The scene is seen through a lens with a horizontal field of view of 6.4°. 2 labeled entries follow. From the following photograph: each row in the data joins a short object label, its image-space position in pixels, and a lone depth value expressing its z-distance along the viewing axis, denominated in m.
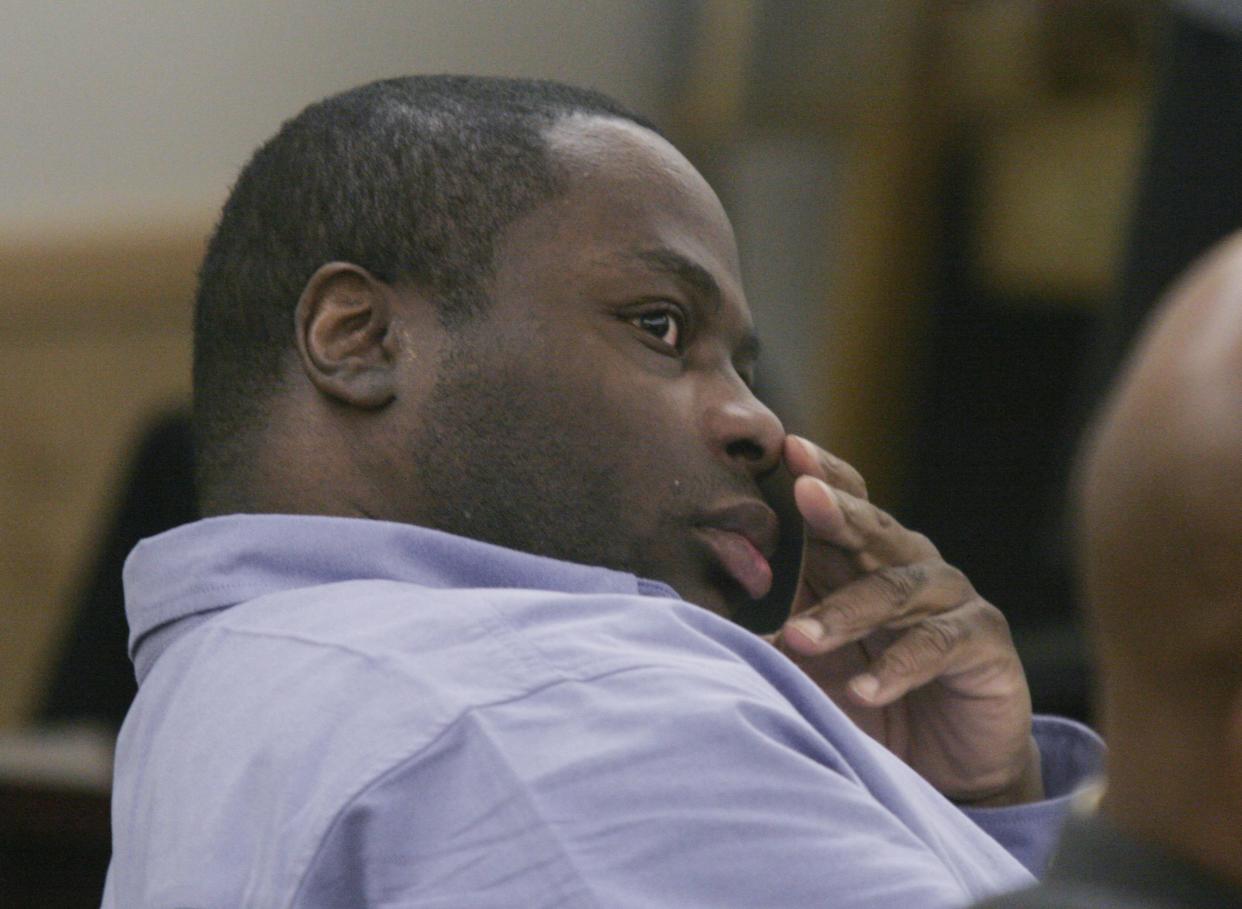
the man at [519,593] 3.62
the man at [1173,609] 3.47
